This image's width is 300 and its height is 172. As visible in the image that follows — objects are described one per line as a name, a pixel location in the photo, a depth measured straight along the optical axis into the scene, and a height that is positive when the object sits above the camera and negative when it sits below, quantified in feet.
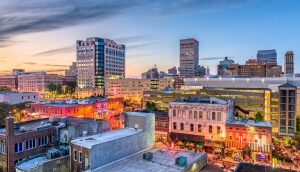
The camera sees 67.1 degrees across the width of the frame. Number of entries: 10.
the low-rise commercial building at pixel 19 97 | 337.52 -24.17
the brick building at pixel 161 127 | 207.21 -41.94
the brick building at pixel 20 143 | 113.19 -32.81
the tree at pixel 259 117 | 234.58 -36.27
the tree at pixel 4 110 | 233.86 -31.23
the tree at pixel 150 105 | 315.66 -33.22
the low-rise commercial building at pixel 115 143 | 94.94 -28.56
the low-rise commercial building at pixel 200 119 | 178.81 -30.49
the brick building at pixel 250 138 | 161.38 -41.10
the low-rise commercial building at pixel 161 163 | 94.32 -36.25
